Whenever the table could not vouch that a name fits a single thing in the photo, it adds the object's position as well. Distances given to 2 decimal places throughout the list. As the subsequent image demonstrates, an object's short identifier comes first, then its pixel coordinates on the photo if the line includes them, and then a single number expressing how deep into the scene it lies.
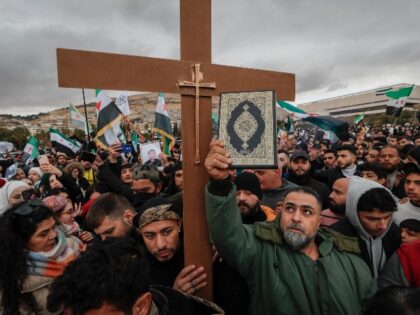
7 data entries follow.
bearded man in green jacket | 1.56
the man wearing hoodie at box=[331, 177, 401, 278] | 2.09
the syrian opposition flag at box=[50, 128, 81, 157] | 8.46
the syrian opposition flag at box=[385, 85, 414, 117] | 9.16
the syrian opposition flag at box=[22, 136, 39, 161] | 10.09
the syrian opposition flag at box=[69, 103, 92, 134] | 10.34
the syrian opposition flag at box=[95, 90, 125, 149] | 5.84
